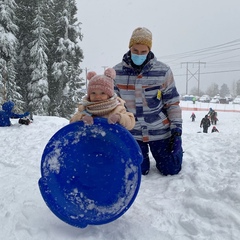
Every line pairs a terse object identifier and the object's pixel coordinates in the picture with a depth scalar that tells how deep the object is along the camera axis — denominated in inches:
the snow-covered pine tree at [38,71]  781.9
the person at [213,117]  912.9
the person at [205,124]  718.5
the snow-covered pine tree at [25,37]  869.8
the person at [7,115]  323.5
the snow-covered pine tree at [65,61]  836.0
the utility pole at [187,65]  2248.3
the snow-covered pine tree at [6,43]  670.5
